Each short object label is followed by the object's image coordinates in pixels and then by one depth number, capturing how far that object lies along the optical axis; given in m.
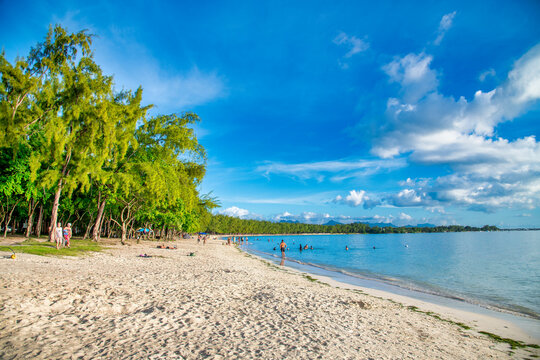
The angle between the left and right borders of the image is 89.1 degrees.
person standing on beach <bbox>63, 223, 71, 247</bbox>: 21.09
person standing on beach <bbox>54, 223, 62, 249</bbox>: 18.91
